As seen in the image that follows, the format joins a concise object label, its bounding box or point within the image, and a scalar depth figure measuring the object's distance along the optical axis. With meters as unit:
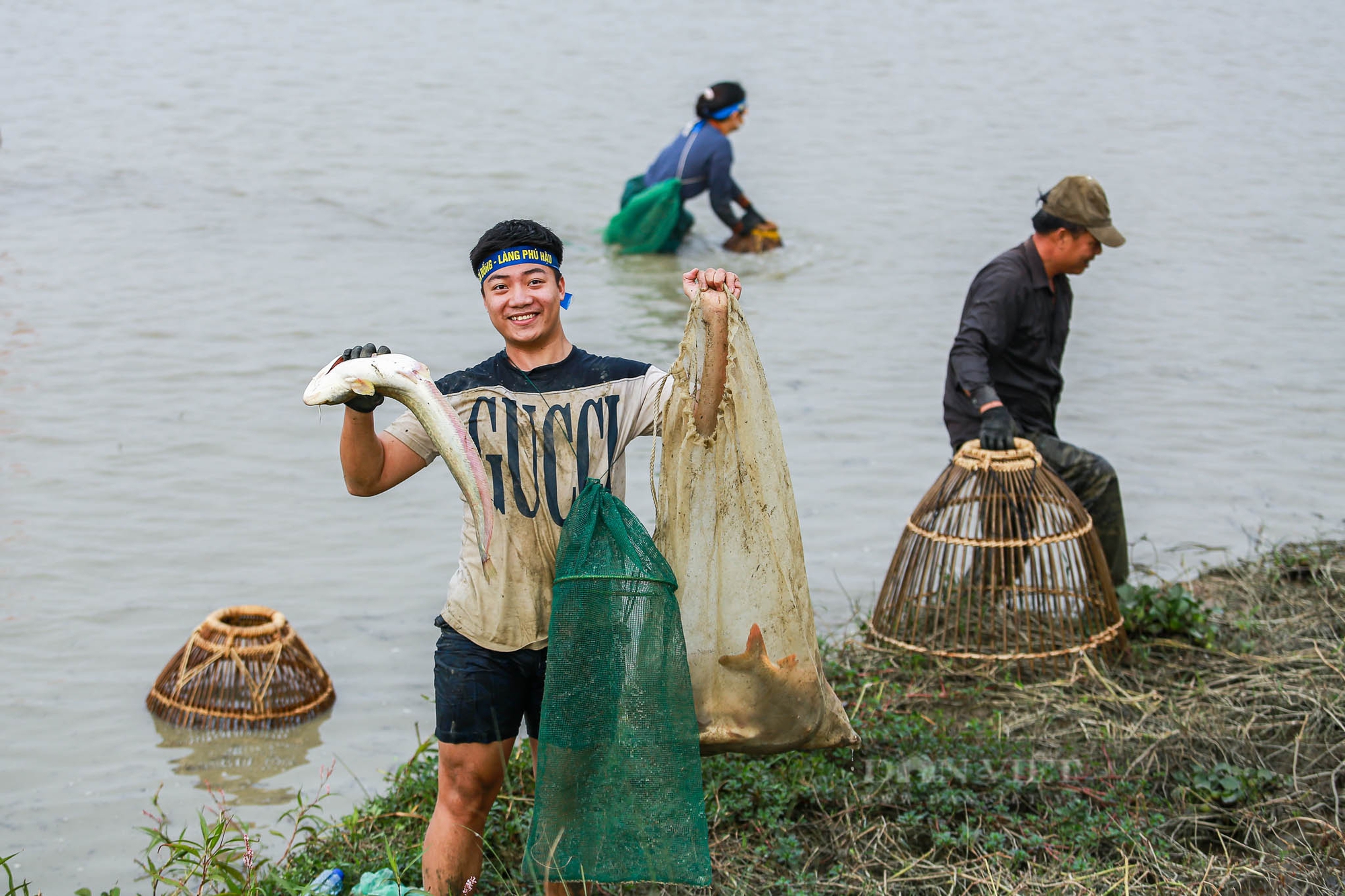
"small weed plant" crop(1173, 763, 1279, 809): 3.71
